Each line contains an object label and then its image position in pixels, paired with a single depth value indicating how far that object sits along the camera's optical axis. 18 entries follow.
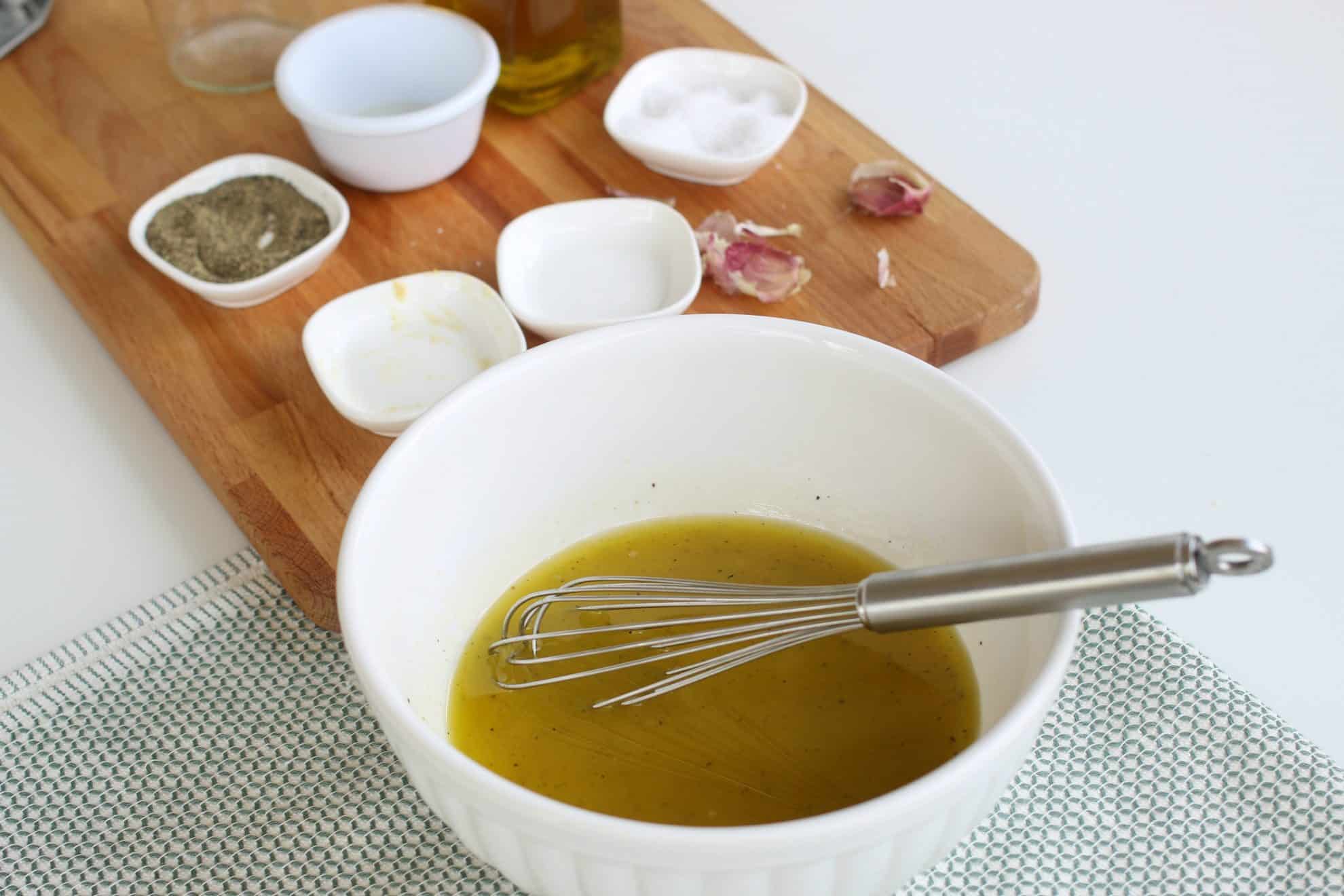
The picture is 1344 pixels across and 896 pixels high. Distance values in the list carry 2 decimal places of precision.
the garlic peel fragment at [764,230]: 1.22
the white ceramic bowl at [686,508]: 0.56
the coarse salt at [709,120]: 1.28
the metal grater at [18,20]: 1.51
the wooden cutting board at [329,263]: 1.08
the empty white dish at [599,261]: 1.15
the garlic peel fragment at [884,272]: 1.18
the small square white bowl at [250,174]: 1.15
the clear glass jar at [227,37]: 1.46
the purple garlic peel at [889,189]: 1.23
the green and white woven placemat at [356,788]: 0.79
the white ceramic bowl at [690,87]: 1.25
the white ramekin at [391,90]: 1.23
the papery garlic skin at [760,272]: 1.16
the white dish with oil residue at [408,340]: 1.09
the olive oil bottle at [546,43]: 1.31
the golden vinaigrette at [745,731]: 0.68
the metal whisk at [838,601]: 0.54
